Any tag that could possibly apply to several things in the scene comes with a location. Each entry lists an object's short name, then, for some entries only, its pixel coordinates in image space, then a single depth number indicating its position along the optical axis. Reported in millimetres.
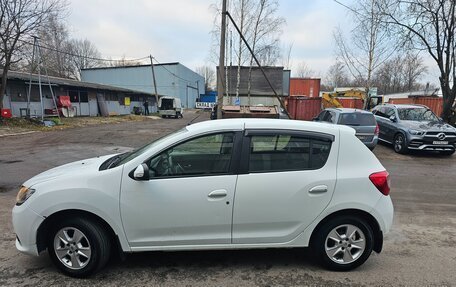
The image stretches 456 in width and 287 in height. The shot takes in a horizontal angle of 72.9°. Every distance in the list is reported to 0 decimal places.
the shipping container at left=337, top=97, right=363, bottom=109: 29812
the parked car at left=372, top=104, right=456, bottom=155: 11188
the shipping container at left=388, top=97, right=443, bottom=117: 26906
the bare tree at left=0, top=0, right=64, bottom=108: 17766
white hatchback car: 3049
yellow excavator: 27000
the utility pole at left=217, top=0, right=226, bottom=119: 11327
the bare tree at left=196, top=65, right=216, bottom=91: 115012
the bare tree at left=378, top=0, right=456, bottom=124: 16703
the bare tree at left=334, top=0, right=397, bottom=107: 20322
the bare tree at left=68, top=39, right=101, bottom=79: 67312
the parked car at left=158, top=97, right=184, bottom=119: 38781
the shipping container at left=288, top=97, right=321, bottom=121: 23453
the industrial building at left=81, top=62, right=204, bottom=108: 61125
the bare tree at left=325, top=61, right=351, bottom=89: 81306
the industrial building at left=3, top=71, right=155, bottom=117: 21700
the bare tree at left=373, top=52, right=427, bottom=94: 73275
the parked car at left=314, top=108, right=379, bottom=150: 11125
